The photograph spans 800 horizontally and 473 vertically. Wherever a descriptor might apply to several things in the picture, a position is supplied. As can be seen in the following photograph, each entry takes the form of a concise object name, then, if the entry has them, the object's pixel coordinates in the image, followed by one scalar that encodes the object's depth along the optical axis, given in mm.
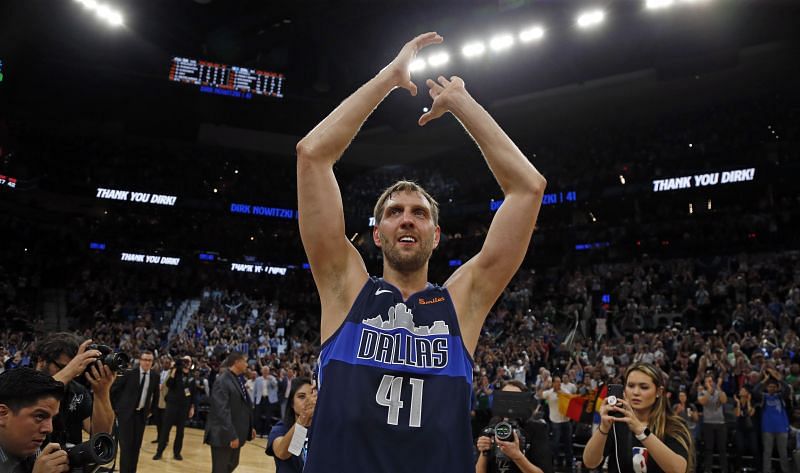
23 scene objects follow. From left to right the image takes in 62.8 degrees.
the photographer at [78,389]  3559
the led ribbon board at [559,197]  24561
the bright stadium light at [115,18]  23219
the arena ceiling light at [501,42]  20547
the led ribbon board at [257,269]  30953
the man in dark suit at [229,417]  7574
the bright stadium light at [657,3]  17109
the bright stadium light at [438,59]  22516
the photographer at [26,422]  2848
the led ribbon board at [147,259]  29500
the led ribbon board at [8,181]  26388
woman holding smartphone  3527
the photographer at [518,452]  4273
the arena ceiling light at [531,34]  19641
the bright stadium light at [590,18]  18062
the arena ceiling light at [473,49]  21344
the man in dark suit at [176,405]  11211
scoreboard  26156
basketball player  1936
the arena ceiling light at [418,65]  23400
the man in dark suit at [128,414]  8156
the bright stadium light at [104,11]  22645
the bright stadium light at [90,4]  22000
